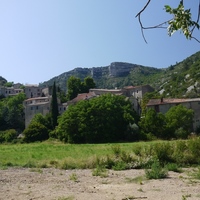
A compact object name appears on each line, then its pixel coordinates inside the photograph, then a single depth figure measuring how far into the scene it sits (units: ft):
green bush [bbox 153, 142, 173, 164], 58.23
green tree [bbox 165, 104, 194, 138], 153.69
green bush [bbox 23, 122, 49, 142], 177.60
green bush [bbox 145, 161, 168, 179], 42.85
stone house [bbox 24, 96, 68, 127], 227.48
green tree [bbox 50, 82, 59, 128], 192.38
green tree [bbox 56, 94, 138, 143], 157.38
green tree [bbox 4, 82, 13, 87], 408.79
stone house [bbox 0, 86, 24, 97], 340.40
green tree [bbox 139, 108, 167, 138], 158.28
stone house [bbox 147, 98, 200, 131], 180.61
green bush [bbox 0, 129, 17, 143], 188.28
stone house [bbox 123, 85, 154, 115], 242.78
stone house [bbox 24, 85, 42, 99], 311.61
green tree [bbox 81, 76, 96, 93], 250.43
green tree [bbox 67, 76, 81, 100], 240.67
